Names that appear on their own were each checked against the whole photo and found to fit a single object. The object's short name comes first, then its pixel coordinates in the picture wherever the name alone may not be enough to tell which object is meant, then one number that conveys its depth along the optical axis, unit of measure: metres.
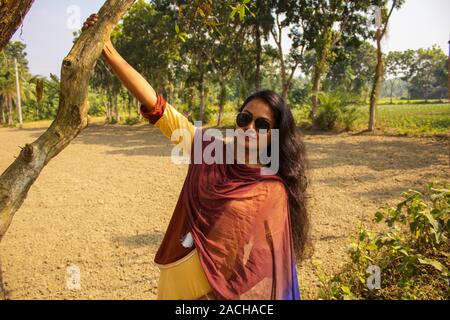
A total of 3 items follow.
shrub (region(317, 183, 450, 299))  2.54
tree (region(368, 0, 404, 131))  13.12
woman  1.35
